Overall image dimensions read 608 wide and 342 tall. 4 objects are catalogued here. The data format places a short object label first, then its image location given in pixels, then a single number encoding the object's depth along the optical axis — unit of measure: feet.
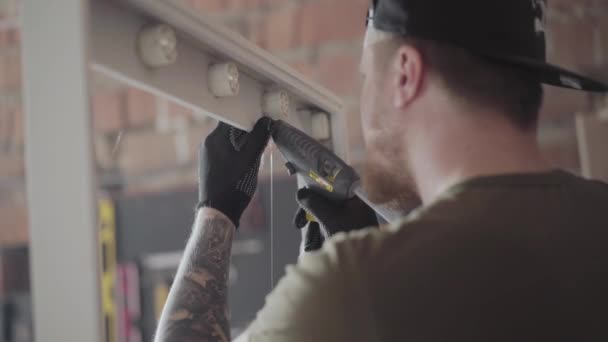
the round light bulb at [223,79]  2.66
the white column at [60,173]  1.83
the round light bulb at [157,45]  2.23
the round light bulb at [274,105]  3.13
